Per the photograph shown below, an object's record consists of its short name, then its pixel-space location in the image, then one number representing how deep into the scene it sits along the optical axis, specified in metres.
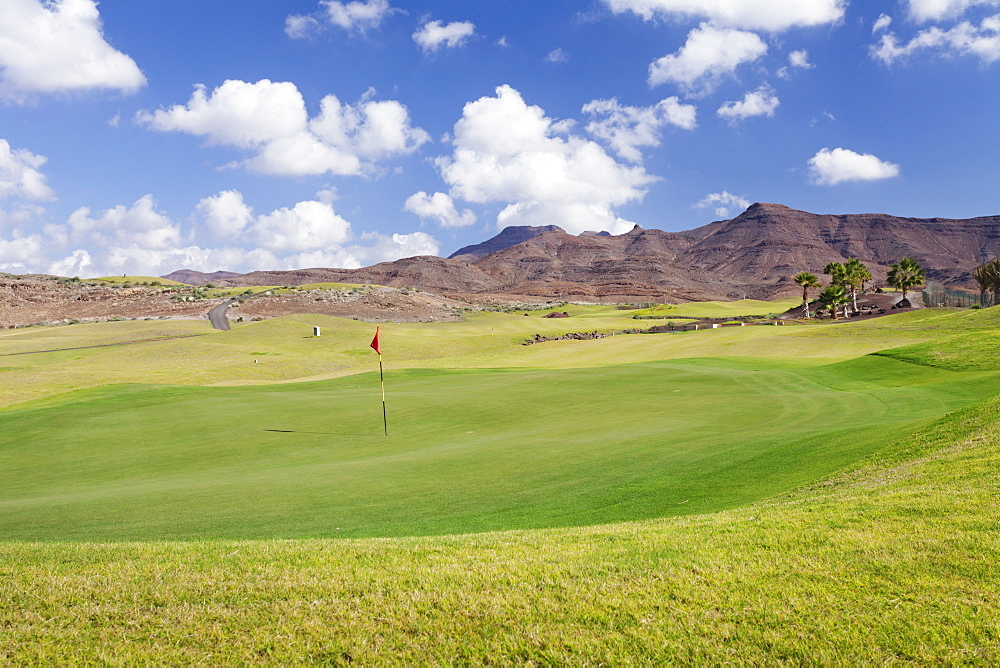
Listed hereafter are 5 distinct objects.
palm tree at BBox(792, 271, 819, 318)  97.88
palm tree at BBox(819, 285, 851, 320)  89.91
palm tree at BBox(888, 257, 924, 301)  94.88
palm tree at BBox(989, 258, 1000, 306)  79.56
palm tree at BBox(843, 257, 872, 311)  92.75
